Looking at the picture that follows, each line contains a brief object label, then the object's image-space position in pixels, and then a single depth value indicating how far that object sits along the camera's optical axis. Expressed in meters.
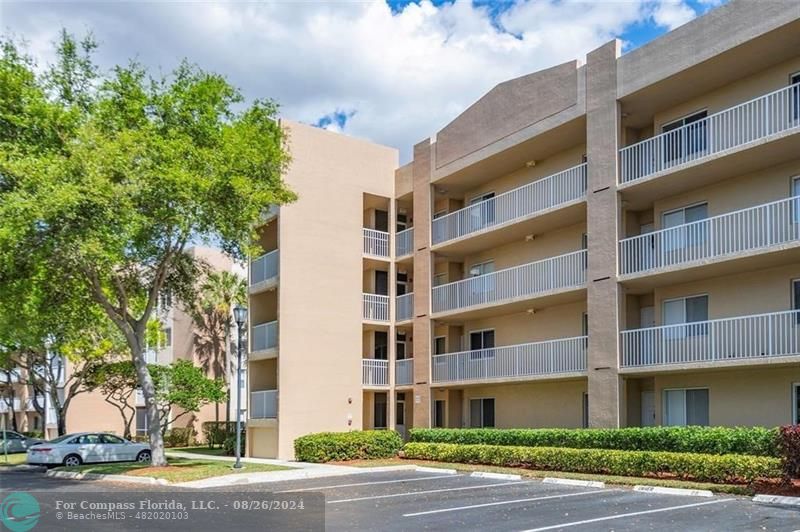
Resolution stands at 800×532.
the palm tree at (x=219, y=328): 41.44
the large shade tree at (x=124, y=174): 20.42
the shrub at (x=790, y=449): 17.28
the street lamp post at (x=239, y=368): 23.84
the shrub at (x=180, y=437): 43.28
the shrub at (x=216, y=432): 37.80
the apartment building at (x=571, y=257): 20.75
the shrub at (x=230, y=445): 33.56
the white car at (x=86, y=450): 29.05
